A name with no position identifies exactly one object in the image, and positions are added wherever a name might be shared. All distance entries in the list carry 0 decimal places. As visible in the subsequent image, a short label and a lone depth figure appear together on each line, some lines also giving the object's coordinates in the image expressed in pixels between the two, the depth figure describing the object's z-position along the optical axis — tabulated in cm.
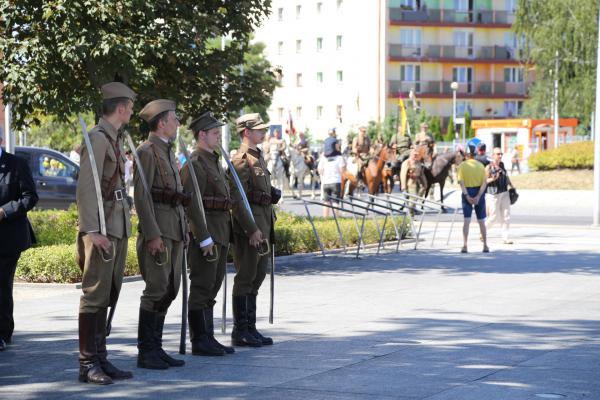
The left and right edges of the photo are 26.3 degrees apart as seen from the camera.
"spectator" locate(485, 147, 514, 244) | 2364
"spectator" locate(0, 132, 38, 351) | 1078
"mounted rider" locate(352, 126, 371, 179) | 4003
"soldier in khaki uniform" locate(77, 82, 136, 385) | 885
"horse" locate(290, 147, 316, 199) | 4925
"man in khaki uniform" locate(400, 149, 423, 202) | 3300
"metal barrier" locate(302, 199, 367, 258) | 1998
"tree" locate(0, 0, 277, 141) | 1645
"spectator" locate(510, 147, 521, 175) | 6484
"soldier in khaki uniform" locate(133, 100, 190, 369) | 945
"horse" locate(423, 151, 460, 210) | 3488
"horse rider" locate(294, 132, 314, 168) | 4991
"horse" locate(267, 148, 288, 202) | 4716
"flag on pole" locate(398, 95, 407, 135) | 4815
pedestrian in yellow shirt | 2122
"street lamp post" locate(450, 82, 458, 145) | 7050
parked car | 2830
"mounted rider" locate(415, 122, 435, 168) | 3469
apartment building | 9369
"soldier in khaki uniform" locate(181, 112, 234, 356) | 1028
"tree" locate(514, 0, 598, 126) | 5634
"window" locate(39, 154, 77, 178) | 2877
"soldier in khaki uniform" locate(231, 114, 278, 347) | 1080
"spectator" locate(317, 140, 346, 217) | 3053
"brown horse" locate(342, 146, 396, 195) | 3625
